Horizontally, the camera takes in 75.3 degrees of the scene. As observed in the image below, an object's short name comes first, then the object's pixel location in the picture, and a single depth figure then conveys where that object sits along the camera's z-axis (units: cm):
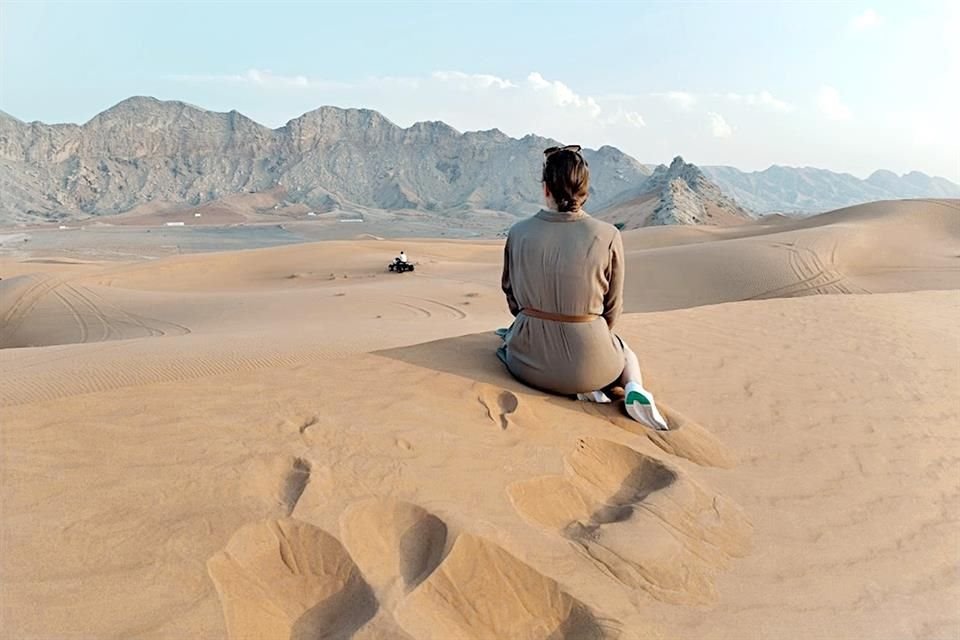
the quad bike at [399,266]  1655
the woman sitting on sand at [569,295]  362
